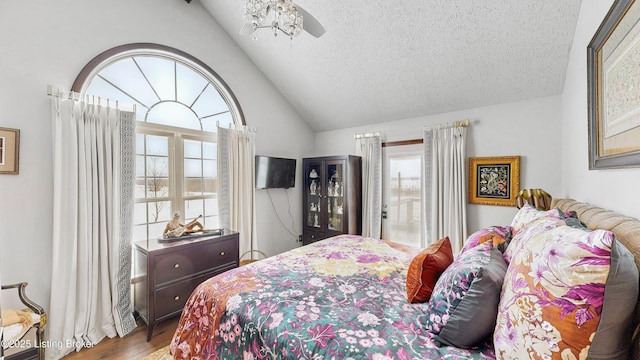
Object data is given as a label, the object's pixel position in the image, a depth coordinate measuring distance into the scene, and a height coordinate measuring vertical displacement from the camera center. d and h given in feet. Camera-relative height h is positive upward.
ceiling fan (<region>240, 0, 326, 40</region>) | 5.05 +3.53
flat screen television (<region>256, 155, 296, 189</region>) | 11.87 +0.47
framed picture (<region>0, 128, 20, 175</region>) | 6.06 +0.82
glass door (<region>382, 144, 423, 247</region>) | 11.57 -0.62
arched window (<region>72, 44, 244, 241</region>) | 8.31 +2.49
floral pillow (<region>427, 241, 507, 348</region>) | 3.13 -1.60
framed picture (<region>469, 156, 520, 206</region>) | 9.19 +0.04
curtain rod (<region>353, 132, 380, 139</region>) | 12.48 +2.38
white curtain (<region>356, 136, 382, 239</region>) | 12.40 -0.28
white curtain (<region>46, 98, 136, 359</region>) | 6.68 -1.19
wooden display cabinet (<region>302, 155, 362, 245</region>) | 12.31 -0.79
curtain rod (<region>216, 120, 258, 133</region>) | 10.32 +2.44
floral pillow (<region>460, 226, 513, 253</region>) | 4.38 -1.08
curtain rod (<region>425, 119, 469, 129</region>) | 10.03 +2.34
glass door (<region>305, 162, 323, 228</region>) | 13.37 -0.63
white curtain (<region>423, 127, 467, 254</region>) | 9.99 -0.16
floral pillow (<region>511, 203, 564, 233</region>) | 3.83 -0.62
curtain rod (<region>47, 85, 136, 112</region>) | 6.63 +2.45
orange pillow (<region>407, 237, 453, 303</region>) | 4.45 -1.69
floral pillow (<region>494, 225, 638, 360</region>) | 2.01 -1.07
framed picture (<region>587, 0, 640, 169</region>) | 3.16 +1.38
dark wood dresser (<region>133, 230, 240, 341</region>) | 7.22 -2.81
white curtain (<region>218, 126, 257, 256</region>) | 10.43 +0.00
